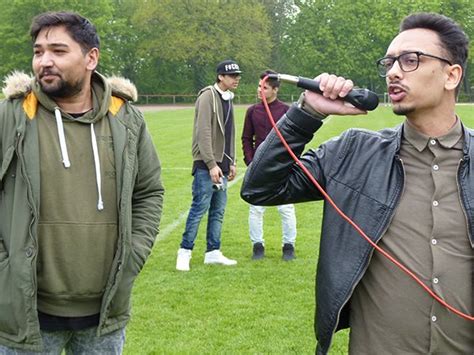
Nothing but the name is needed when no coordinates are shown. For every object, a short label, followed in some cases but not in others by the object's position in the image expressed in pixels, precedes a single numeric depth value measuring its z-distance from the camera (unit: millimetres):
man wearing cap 7668
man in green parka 3264
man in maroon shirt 8422
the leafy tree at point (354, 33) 75062
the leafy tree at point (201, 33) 71256
